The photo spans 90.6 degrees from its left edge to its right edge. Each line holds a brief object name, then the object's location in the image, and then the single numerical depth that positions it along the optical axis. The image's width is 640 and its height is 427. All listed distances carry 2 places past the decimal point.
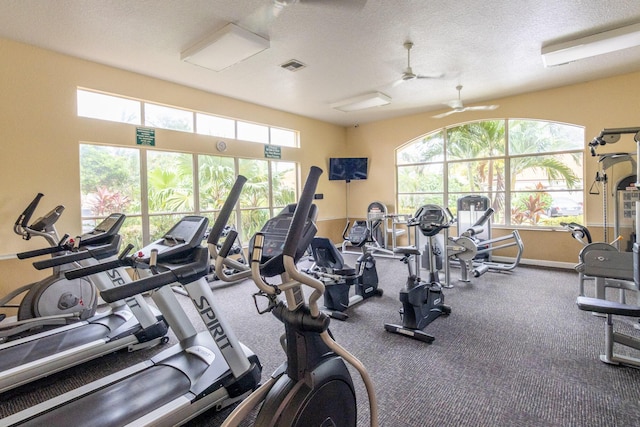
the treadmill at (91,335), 2.40
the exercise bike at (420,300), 3.05
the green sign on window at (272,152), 6.33
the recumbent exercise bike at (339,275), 3.68
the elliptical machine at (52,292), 3.02
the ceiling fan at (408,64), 3.70
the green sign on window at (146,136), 4.55
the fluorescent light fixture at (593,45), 3.39
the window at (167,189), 4.80
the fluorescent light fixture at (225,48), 3.26
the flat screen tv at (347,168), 7.87
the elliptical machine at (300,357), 1.27
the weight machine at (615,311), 2.18
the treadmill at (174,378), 1.80
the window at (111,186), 4.20
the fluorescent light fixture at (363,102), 5.46
